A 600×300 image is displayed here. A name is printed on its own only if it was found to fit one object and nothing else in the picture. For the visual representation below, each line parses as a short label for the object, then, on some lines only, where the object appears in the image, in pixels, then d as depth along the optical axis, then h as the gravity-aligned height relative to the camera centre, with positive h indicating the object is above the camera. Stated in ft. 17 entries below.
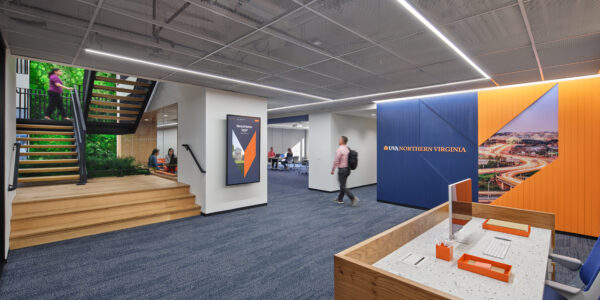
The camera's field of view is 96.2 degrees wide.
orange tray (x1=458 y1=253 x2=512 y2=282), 4.95 -2.31
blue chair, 4.95 -2.69
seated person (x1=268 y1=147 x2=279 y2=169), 48.06 -1.57
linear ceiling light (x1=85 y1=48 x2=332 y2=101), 11.36 +4.03
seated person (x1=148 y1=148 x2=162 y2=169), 26.11 -1.07
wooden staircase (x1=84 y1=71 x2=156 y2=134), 21.83 +3.71
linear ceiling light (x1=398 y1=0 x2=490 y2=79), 7.48 +3.93
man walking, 21.54 -1.27
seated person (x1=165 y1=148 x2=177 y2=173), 23.90 -1.05
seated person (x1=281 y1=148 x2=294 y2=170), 46.83 -1.69
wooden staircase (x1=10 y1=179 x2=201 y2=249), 13.12 -3.61
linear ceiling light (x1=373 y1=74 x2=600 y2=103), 14.26 +3.91
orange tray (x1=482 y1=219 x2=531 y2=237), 7.41 -2.29
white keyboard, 6.17 -2.38
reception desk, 4.48 -2.40
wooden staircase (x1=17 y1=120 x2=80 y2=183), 18.17 -0.29
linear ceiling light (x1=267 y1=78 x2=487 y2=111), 15.57 +3.95
